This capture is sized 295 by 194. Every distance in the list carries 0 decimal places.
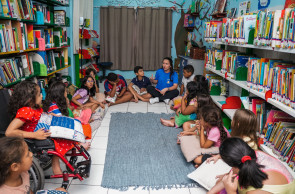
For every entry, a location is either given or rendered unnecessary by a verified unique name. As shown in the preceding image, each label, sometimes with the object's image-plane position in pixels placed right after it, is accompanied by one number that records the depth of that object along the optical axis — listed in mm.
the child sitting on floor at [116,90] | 4418
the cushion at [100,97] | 4323
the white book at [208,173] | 1967
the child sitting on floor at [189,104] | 3174
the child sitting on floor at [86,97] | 3649
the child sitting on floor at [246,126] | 1871
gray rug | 2121
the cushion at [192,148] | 2324
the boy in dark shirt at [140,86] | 4785
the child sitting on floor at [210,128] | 2238
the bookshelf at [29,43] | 2605
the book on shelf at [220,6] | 3841
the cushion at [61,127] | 1806
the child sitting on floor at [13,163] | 1242
